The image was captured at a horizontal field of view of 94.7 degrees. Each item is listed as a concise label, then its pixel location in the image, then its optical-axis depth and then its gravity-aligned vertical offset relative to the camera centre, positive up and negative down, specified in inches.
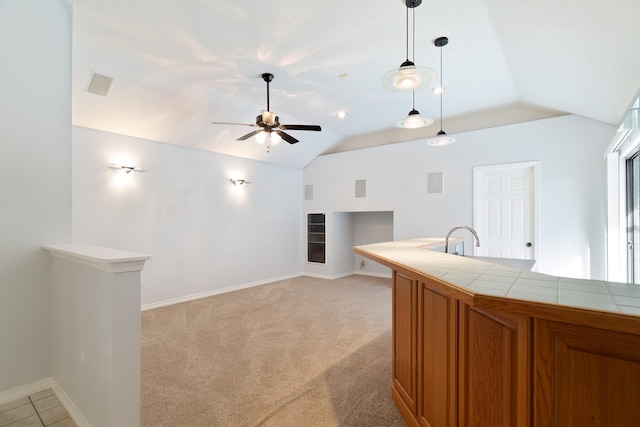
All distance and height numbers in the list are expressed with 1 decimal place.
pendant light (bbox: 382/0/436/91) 73.4 +34.9
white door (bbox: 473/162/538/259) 186.9 +3.0
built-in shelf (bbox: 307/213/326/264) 283.9 -22.9
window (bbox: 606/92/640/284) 138.7 +2.4
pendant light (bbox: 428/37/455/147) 139.9 +35.4
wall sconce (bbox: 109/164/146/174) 170.2 +27.5
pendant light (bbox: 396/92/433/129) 100.2 +31.9
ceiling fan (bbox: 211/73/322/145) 138.6 +42.3
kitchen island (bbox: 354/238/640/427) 32.5 -18.6
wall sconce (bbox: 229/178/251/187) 233.3 +26.1
